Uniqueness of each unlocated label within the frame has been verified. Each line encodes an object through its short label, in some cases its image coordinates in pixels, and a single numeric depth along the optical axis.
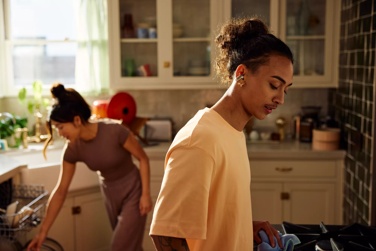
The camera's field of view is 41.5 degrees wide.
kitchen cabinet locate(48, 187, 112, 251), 3.19
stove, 1.33
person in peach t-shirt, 1.10
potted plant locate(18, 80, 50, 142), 3.71
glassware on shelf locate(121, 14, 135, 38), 3.64
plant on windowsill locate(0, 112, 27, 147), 3.43
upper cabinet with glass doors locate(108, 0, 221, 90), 3.60
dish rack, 2.25
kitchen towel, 1.30
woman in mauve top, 2.47
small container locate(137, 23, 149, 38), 3.65
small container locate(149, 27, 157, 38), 3.62
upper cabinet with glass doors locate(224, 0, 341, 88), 3.52
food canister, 3.34
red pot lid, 3.36
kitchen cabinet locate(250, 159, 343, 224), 3.35
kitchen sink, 2.98
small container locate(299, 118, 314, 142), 3.61
